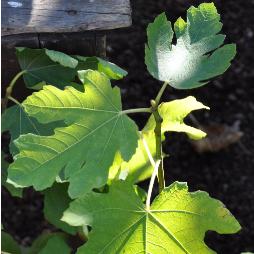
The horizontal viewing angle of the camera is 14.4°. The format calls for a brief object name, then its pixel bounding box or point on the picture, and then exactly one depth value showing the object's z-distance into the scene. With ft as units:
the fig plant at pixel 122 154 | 3.68
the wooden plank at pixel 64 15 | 4.10
